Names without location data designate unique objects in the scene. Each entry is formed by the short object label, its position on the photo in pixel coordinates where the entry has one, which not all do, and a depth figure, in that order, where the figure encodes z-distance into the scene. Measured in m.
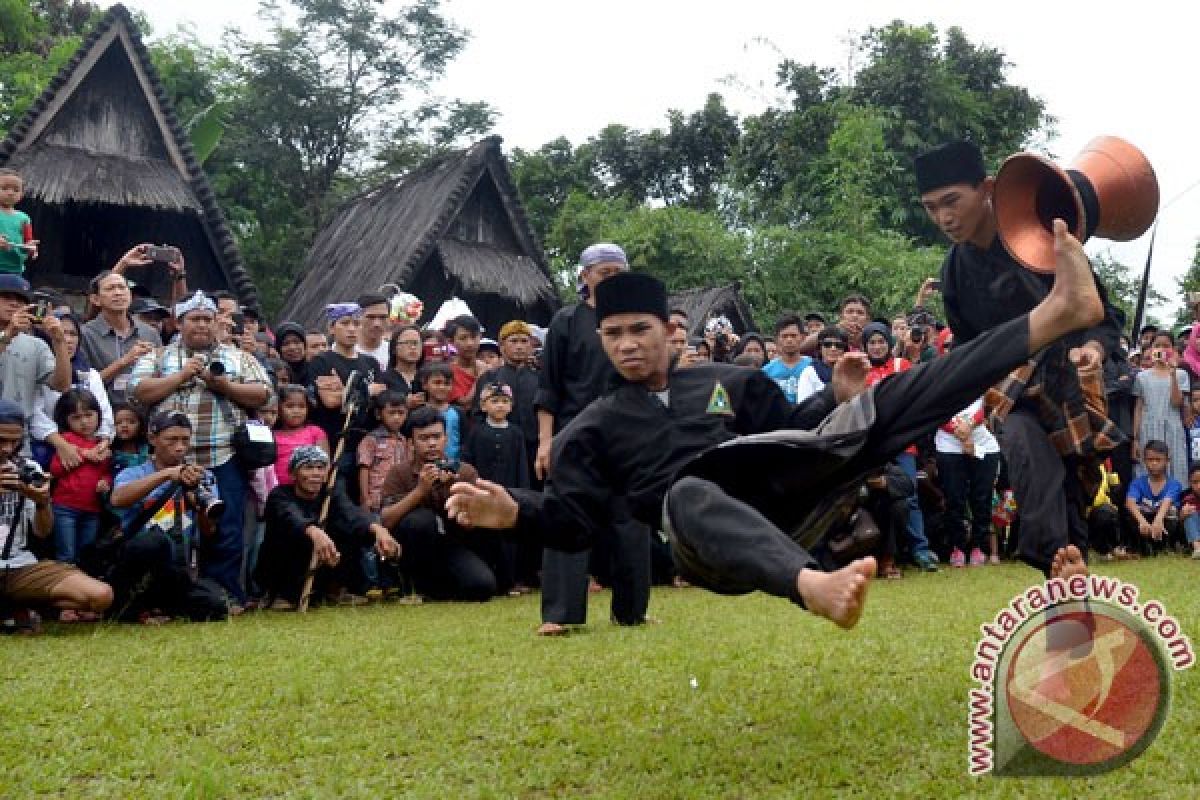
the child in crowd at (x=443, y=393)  10.12
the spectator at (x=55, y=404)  8.13
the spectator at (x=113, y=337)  9.14
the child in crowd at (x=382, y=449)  9.63
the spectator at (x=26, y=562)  7.52
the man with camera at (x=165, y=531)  8.06
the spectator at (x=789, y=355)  10.87
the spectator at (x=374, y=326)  10.77
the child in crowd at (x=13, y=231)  9.57
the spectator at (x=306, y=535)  8.93
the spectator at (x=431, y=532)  9.39
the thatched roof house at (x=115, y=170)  17.50
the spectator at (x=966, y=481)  11.18
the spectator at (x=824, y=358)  10.59
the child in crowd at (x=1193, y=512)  11.73
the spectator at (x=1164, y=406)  12.32
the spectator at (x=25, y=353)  8.14
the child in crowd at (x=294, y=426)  9.35
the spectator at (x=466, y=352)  10.92
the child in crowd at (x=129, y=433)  8.61
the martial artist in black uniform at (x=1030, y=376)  5.37
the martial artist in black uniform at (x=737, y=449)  3.92
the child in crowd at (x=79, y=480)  8.15
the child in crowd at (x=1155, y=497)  11.81
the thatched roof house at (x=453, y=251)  22.16
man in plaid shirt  8.62
